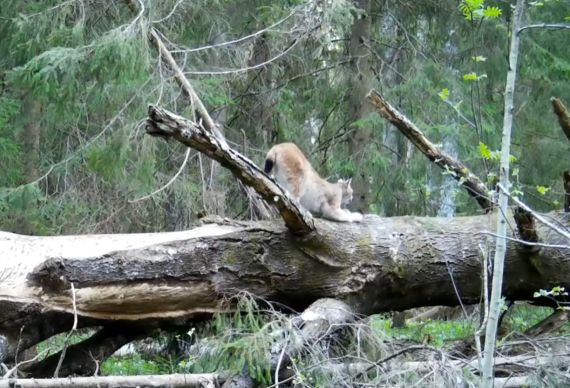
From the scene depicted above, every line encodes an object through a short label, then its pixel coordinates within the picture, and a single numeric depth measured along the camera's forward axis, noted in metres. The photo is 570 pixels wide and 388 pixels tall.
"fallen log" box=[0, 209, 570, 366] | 12.39
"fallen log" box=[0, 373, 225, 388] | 10.29
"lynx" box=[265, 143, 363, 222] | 16.72
